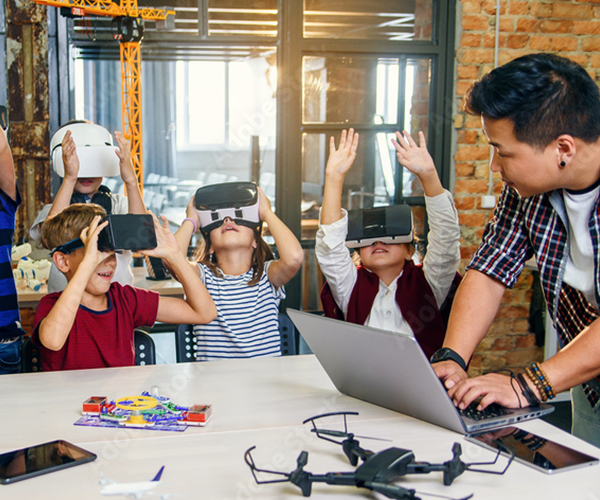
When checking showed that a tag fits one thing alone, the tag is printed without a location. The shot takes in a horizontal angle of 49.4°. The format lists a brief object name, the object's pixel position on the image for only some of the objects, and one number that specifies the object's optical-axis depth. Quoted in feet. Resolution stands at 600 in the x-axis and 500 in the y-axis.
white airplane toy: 3.24
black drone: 3.17
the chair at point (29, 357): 6.03
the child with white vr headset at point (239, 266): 7.22
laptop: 3.83
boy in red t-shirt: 5.63
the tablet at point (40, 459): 3.45
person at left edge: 6.35
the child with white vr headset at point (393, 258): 6.77
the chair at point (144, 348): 6.44
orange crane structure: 10.91
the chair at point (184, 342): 6.93
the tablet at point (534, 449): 3.54
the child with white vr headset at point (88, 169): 8.42
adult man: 4.25
